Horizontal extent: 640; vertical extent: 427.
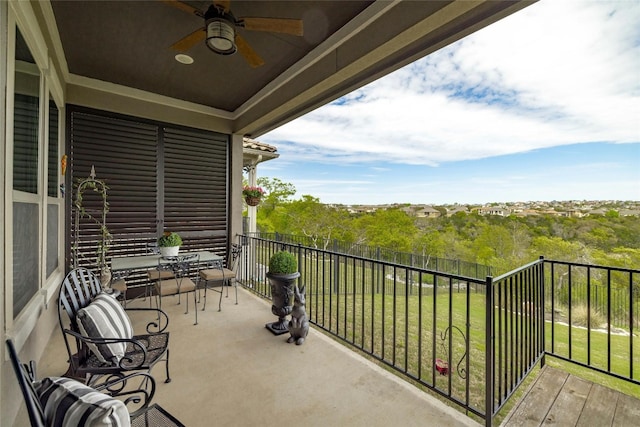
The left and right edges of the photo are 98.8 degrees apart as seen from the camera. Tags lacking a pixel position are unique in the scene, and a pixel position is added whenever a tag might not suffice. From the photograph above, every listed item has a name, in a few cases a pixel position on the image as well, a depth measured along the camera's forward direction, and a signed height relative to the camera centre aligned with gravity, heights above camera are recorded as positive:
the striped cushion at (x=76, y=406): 0.82 -0.60
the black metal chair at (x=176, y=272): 2.97 -0.77
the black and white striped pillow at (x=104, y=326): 1.58 -0.68
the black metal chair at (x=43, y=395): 0.81 -0.59
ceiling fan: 2.04 +1.45
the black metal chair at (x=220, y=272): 3.56 -0.81
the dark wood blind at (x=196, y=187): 4.36 +0.45
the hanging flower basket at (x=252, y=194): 5.17 +0.37
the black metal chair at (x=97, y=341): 1.57 -0.79
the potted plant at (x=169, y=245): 3.29 -0.38
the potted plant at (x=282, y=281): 2.88 -0.71
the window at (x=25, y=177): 1.63 +0.24
